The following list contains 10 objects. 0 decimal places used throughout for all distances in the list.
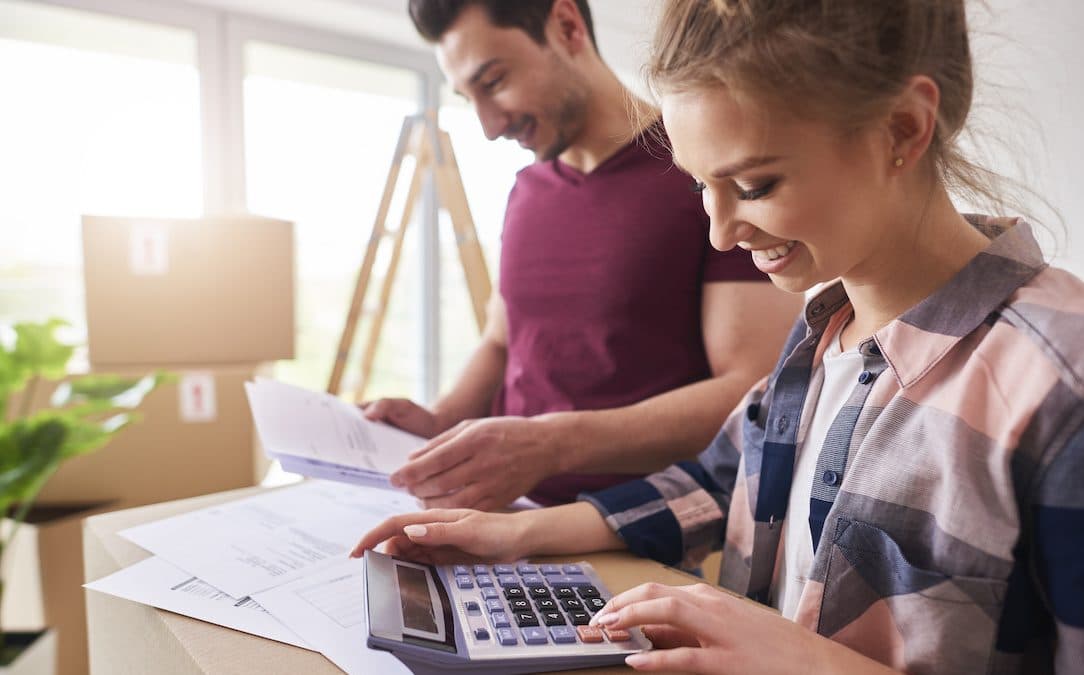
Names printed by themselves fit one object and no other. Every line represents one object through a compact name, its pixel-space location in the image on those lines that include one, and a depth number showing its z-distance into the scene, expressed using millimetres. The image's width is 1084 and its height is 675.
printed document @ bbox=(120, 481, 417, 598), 623
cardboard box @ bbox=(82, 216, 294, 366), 1594
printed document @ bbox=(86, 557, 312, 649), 528
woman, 431
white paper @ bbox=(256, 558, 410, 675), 485
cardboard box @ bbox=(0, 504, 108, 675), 1490
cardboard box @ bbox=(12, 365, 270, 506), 1578
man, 833
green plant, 797
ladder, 1999
